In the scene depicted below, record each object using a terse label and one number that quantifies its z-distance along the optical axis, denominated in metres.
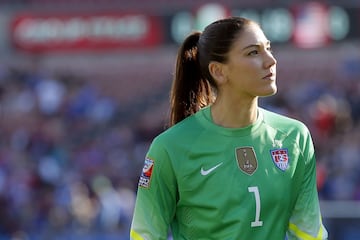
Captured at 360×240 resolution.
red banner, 44.41
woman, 8.66
